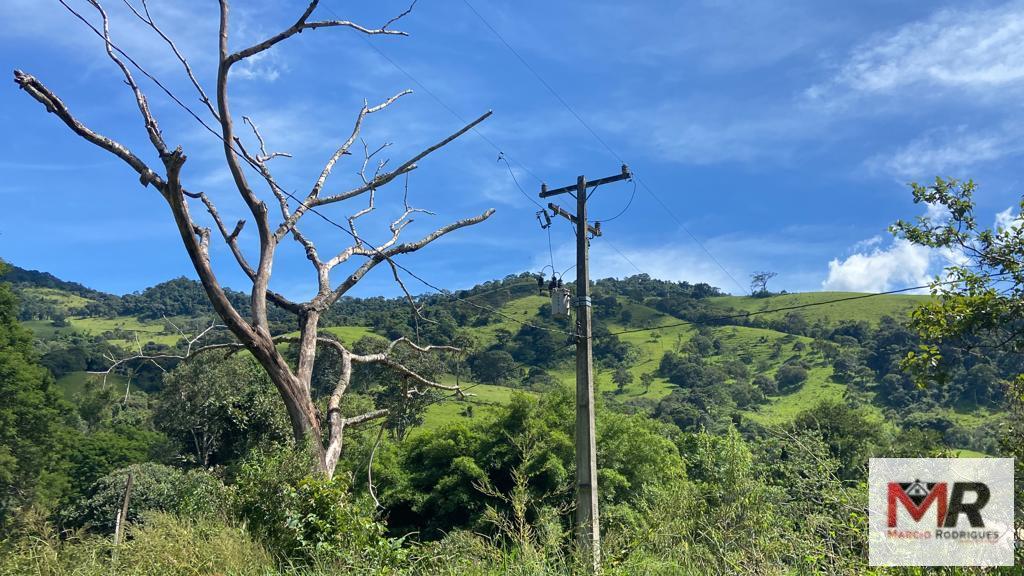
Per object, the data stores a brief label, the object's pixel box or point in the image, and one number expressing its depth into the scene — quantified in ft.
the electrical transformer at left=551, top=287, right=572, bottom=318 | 47.44
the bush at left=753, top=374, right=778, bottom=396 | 337.93
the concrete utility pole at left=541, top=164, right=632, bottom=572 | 41.50
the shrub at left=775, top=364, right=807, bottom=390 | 340.59
